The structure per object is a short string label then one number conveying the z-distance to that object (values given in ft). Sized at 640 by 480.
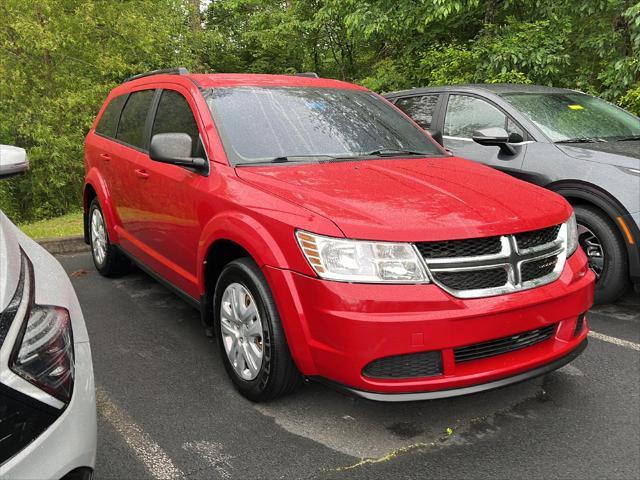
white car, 4.98
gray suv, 14.49
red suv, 8.29
